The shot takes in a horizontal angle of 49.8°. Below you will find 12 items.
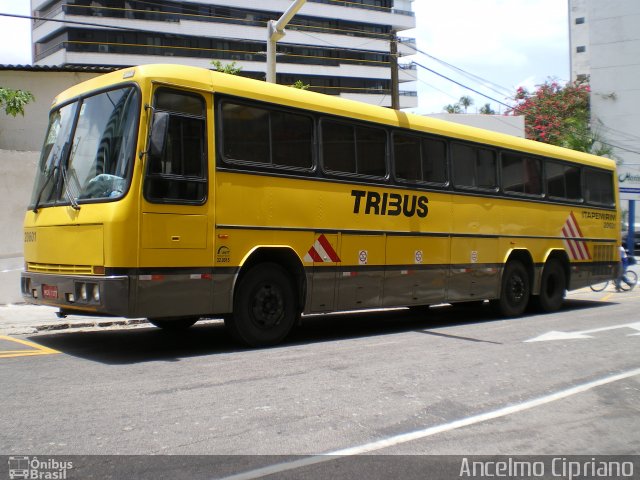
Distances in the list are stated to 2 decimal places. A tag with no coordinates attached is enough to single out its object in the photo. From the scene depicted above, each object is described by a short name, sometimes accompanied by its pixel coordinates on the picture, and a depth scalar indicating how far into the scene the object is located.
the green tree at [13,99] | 13.67
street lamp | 14.70
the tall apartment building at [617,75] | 42.16
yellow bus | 7.77
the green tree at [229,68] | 21.77
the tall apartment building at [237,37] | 52.50
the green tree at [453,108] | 78.79
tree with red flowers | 44.28
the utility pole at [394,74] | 19.59
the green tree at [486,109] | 79.81
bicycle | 19.73
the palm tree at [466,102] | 95.20
